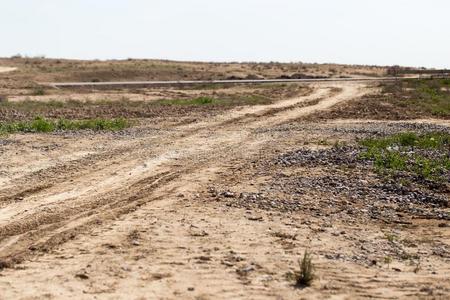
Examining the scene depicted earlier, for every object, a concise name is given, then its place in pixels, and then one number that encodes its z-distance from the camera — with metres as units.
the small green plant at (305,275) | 13.55
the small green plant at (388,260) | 14.93
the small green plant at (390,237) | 16.81
